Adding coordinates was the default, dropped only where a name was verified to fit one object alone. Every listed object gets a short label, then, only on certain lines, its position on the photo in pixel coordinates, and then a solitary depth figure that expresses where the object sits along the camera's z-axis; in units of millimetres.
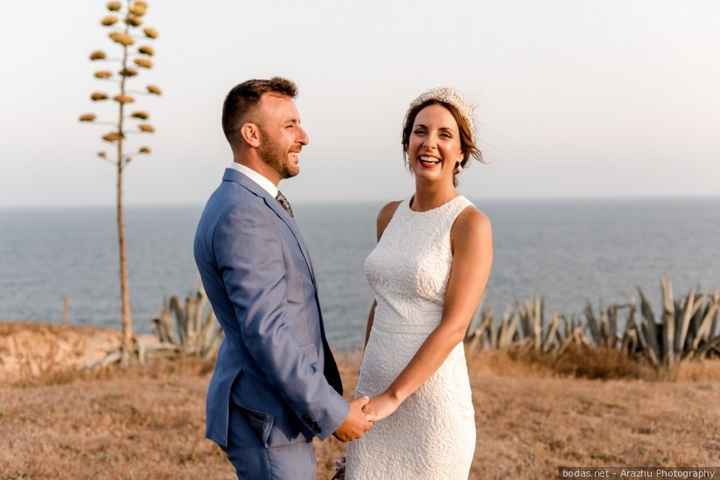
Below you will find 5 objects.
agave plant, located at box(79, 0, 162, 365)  10625
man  2357
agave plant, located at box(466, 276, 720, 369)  9227
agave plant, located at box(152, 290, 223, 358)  9844
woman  2703
